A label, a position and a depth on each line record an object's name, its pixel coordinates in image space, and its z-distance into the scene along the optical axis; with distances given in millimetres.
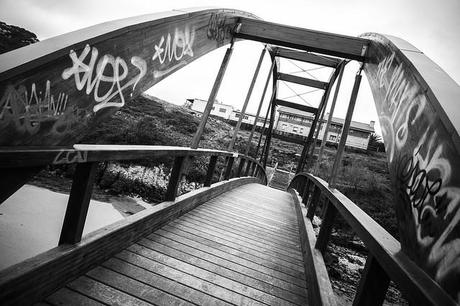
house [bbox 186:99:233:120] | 55966
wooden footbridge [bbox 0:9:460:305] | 1310
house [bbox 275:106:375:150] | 47125
